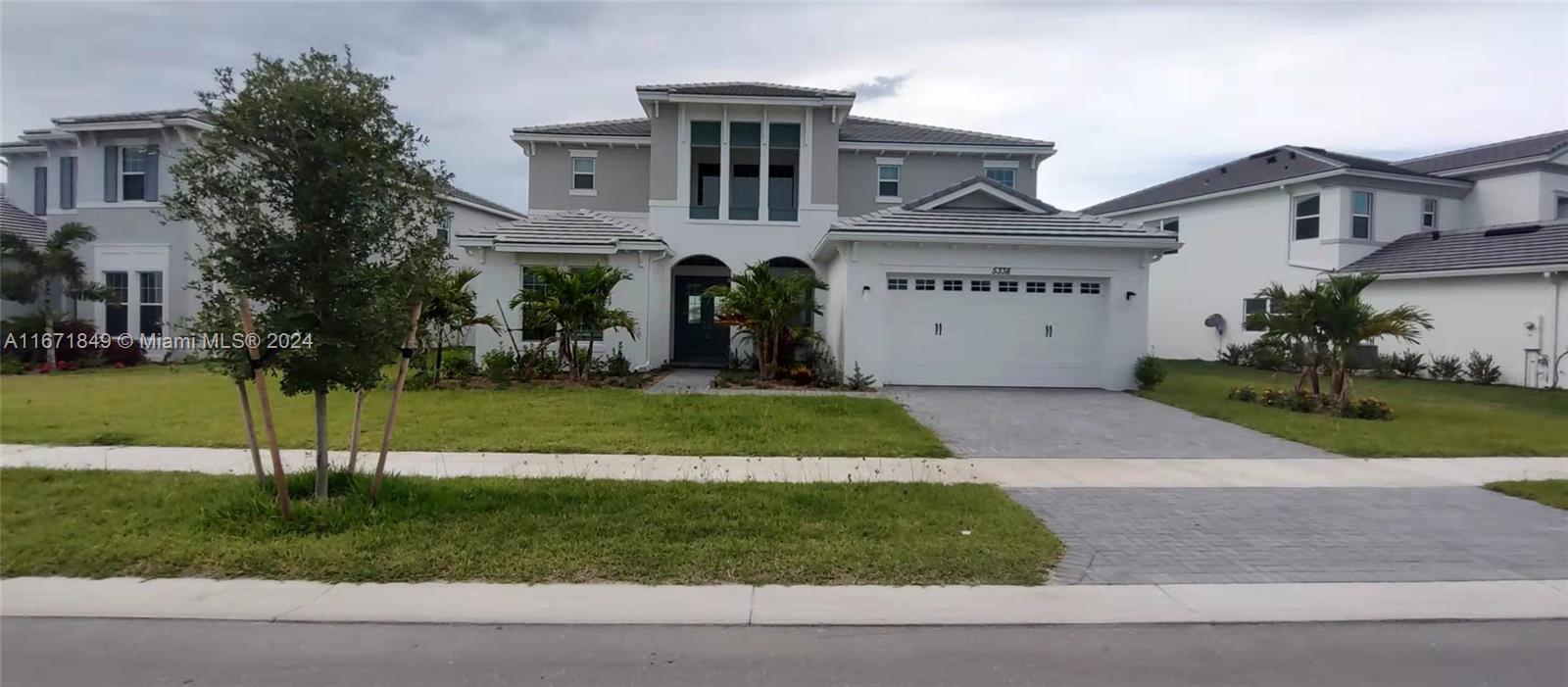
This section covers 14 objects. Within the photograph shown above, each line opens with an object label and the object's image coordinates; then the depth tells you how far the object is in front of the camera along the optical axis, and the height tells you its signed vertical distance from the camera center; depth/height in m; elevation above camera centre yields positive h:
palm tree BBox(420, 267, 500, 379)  15.27 +0.36
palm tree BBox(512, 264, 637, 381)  16.00 +0.53
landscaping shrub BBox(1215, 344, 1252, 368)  25.52 -0.31
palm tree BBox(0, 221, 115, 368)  19.52 +1.20
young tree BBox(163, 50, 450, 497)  6.17 +0.93
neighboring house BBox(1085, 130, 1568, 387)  20.56 +3.18
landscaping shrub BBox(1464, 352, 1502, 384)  20.59 -0.50
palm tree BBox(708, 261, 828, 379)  16.53 +0.60
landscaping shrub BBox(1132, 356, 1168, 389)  16.66 -0.57
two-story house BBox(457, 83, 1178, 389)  16.66 +2.17
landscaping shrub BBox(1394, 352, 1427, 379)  22.45 -0.43
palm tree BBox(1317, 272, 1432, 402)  14.11 +0.47
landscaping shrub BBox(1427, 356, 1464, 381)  21.52 -0.48
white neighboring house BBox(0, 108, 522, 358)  21.45 +2.58
